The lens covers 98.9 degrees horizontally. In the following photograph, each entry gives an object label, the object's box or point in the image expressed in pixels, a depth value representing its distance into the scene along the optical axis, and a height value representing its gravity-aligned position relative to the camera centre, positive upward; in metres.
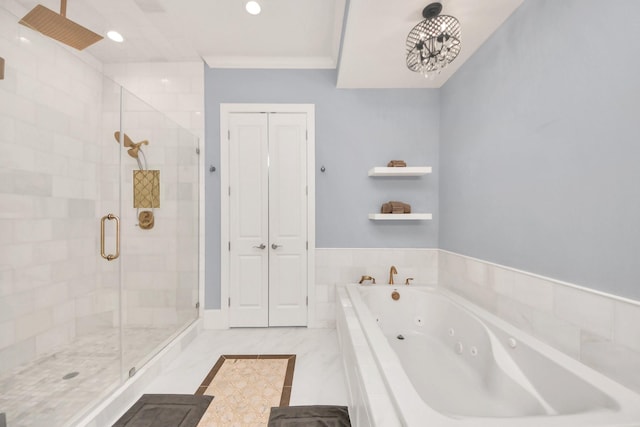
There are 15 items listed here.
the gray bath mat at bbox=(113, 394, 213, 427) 1.51 -1.15
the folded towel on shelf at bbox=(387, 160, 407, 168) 2.62 +0.49
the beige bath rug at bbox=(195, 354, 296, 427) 1.57 -1.16
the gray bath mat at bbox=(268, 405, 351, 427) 1.52 -1.15
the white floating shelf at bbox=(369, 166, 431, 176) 2.52 +0.41
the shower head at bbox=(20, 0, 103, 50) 1.42 +1.05
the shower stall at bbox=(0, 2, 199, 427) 1.47 -0.14
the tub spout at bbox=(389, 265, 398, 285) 2.64 -0.57
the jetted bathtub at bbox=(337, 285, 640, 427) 0.94 -0.75
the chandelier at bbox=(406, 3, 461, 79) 1.54 +1.02
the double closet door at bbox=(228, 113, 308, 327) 2.74 +0.01
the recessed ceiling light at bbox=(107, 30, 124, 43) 2.37 +1.57
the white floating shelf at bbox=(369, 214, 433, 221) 2.57 -0.02
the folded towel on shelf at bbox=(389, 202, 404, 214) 2.64 +0.07
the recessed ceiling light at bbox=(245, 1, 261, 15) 2.01 +1.55
